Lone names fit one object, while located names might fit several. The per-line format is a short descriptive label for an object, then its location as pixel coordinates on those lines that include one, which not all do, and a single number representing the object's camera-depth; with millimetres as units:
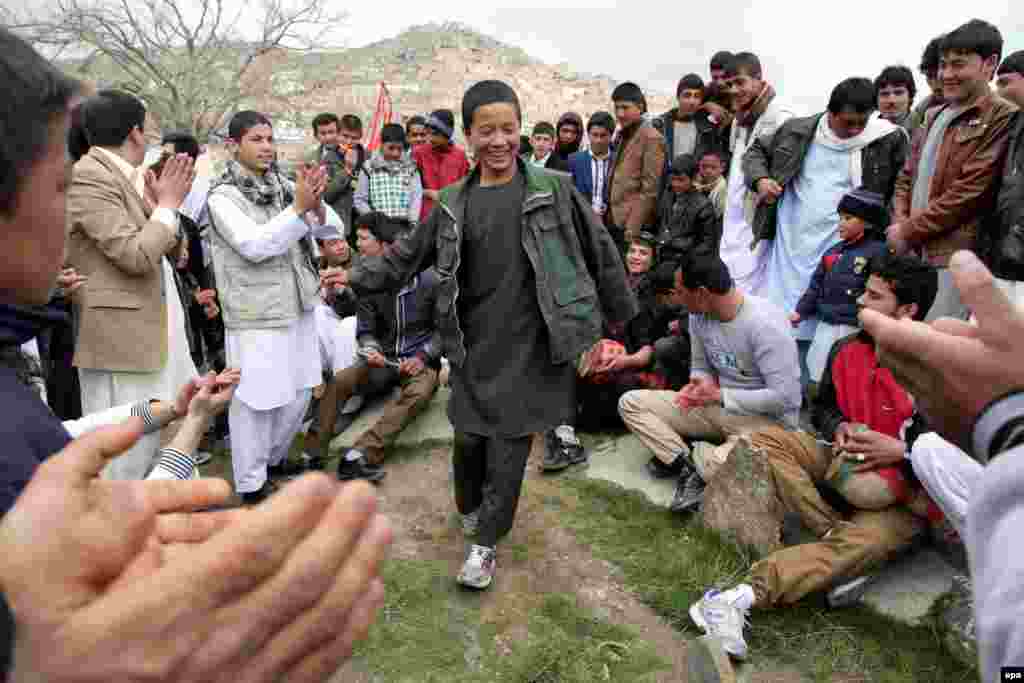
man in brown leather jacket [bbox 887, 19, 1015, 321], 3229
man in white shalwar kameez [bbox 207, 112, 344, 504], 3170
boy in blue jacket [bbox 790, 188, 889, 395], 3666
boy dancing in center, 2891
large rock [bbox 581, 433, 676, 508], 3748
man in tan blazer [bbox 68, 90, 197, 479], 2738
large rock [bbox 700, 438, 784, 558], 2906
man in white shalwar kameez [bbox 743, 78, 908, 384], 3986
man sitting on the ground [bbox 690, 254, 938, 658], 2582
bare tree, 20031
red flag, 12022
